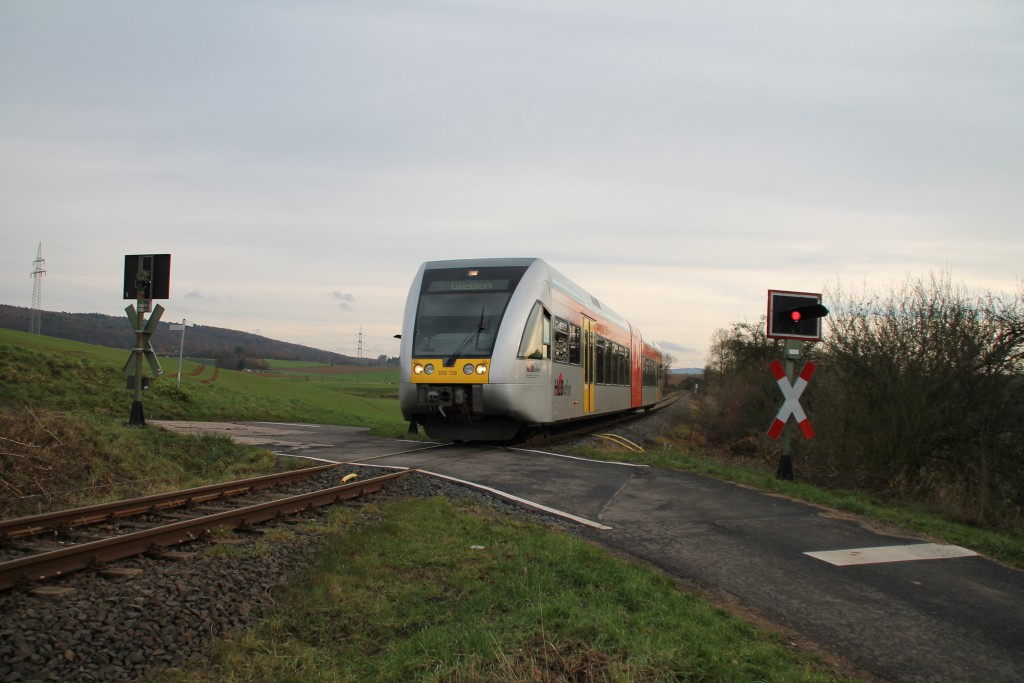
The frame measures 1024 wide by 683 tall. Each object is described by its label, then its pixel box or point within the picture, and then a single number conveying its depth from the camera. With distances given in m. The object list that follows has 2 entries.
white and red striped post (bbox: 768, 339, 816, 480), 11.02
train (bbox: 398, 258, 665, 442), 13.64
